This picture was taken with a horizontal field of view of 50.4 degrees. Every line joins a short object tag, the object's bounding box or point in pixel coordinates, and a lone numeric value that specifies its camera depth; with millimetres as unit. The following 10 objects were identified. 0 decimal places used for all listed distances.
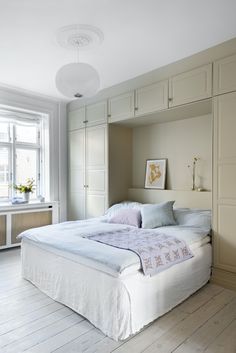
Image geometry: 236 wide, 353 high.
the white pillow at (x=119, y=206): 3630
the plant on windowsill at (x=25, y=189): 4219
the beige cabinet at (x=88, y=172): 4085
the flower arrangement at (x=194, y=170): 3500
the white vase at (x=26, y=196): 4238
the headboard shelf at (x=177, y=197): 3268
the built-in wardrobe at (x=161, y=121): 2646
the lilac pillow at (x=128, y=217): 3162
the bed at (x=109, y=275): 1837
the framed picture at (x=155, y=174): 3834
